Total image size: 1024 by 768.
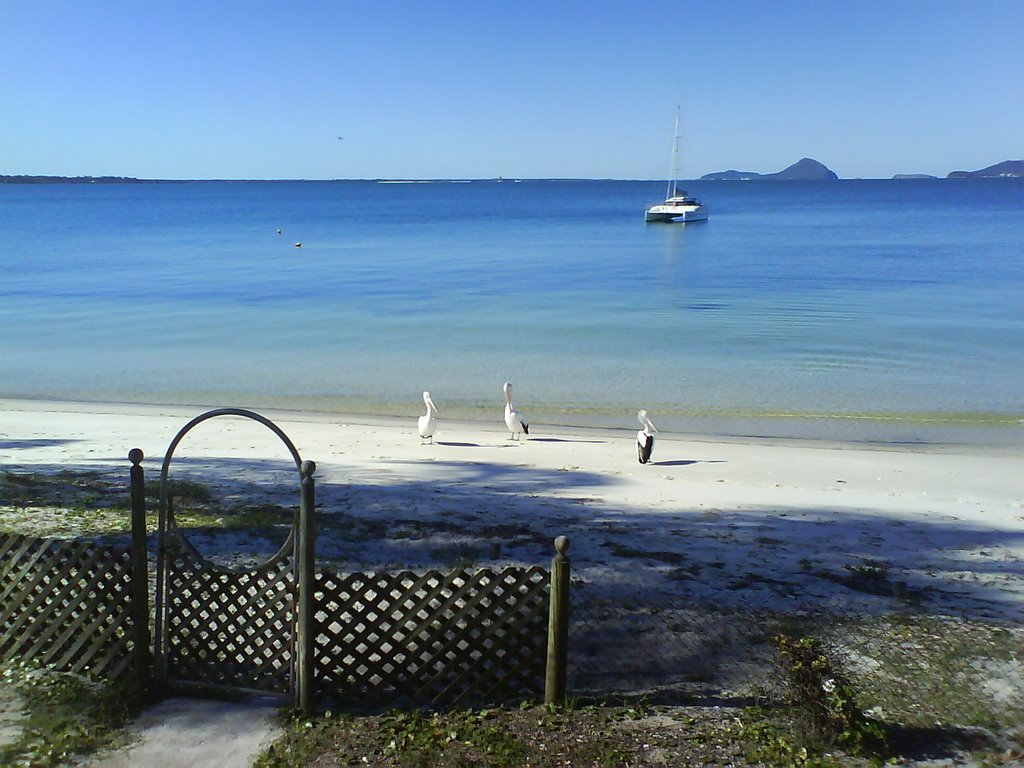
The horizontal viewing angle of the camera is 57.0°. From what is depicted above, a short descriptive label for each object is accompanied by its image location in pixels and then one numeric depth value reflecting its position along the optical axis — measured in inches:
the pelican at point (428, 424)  586.2
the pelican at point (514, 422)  602.5
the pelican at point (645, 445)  524.7
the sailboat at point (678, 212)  3558.1
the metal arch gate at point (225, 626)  227.6
